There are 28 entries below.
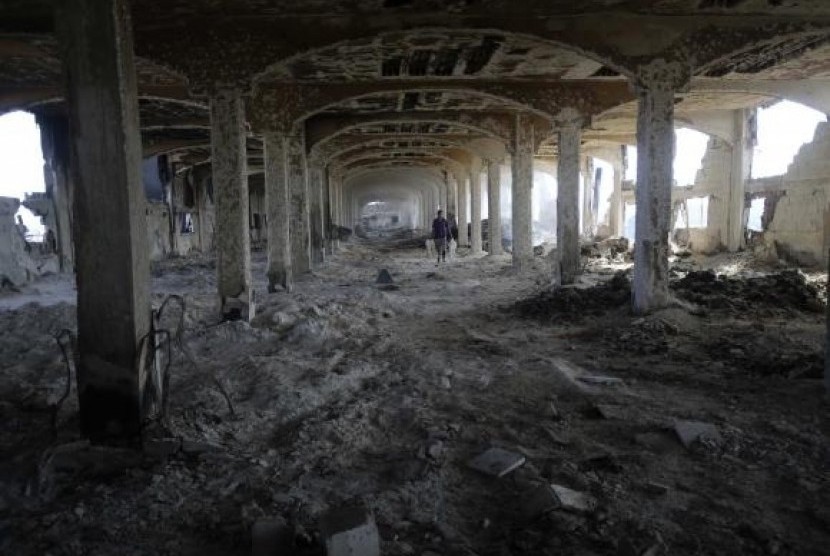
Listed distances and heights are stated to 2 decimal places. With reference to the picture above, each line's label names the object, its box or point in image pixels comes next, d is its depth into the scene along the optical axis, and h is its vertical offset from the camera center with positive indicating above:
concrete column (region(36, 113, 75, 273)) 16.58 +1.26
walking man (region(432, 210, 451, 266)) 21.00 -0.80
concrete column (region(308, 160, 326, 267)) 19.22 -0.02
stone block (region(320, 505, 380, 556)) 2.85 -1.51
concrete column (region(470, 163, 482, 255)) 23.88 +0.00
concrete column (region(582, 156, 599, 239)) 28.55 +0.08
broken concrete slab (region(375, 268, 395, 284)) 14.88 -1.63
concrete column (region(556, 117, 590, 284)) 13.05 -0.15
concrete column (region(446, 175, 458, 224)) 32.19 +0.77
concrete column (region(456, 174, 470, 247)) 28.03 -0.08
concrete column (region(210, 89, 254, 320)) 9.11 +0.17
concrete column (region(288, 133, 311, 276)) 15.19 +0.35
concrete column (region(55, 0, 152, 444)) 3.90 +0.01
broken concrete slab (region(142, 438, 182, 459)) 4.09 -1.55
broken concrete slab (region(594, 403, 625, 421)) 4.94 -1.69
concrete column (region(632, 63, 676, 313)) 9.03 +0.23
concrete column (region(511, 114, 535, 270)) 16.31 +0.90
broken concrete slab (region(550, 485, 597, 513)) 3.38 -1.65
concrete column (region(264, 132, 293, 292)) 12.76 +0.01
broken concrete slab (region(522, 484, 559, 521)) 3.34 -1.63
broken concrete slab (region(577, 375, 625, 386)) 5.98 -1.70
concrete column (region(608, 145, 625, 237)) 25.66 -0.01
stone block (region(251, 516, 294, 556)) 3.04 -1.63
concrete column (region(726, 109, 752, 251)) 17.78 +0.64
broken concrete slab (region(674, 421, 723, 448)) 4.33 -1.63
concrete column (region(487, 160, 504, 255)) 21.11 +0.13
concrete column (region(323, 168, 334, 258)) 22.99 -0.18
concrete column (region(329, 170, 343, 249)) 27.87 +0.98
